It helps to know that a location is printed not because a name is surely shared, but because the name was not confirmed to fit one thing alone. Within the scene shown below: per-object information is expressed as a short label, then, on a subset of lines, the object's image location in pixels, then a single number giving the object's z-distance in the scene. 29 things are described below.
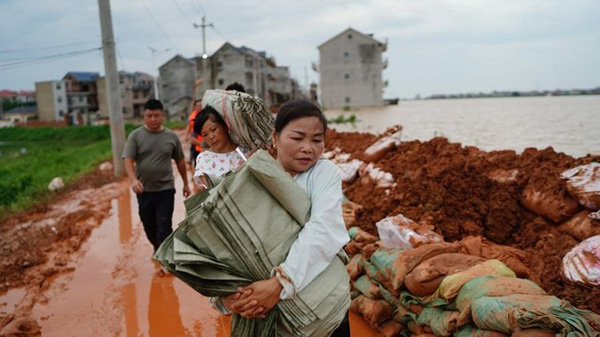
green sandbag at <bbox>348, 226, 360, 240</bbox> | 4.41
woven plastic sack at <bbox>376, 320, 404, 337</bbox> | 3.46
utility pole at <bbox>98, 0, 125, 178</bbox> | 12.07
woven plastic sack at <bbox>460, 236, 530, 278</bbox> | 3.22
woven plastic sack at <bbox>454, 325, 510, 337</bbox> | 2.56
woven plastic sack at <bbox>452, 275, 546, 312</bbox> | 2.74
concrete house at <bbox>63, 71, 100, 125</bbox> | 65.06
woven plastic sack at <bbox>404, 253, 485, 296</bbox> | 3.15
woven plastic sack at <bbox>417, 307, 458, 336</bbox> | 2.92
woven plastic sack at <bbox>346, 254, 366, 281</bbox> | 4.02
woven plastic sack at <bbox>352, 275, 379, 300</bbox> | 3.71
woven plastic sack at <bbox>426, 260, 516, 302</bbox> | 2.99
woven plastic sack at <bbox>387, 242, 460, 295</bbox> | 3.31
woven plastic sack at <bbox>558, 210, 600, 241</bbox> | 3.49
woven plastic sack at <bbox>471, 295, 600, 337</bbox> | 2.23
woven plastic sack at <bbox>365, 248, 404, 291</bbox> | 3.51
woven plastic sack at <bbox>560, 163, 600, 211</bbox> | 3.61
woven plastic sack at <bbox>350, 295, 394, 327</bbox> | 3.53
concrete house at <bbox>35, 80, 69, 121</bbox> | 64.07
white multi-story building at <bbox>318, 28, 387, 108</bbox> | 53.84
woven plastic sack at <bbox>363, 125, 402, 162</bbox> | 6.93
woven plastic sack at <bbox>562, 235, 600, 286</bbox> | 2.81
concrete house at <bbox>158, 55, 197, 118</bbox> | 56.41
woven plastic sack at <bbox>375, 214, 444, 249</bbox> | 3.69
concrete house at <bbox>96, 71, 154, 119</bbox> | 60.03
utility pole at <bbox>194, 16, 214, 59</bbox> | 34.50
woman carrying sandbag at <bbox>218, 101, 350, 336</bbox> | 1.64
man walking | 5.00
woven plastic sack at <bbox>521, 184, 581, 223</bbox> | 3.79
